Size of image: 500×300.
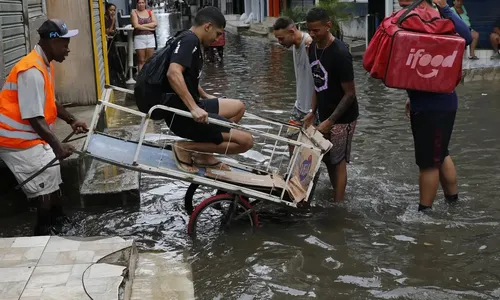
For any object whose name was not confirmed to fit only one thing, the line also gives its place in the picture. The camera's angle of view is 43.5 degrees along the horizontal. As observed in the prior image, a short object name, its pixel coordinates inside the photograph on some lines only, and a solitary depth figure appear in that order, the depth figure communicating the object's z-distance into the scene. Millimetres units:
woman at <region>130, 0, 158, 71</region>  13241
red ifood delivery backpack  4871
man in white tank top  5805
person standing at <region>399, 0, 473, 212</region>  5148
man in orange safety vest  4668
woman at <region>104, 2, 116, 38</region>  13994
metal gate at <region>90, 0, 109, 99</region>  8703
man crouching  4980
